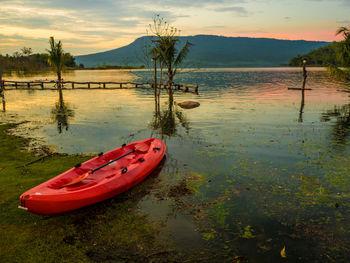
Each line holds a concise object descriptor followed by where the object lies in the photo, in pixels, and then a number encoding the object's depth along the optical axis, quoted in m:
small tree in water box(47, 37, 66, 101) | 48.19
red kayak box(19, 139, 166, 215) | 6.89
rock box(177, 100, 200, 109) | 28.08
